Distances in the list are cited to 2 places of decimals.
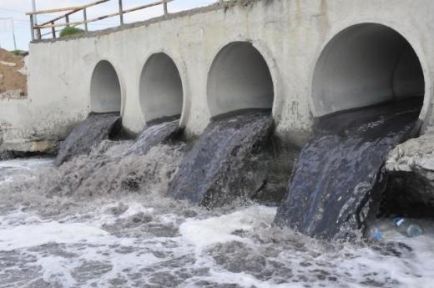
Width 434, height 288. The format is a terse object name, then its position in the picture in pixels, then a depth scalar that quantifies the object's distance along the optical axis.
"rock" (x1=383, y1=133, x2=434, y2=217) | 5.41
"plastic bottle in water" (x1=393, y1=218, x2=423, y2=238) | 5.86
